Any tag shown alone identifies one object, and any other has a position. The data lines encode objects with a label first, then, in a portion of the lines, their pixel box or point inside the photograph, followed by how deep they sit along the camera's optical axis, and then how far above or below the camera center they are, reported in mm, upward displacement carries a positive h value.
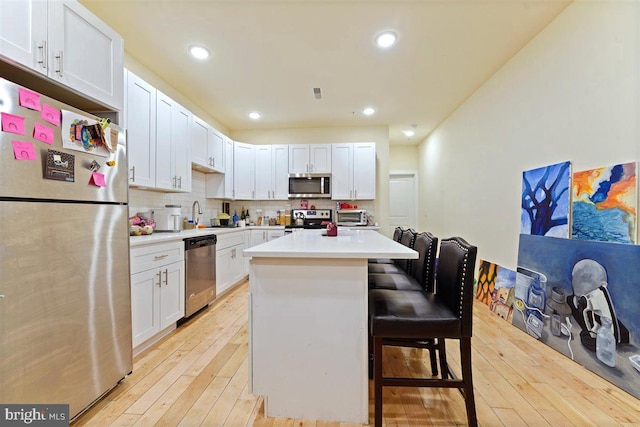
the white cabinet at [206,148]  3355 +936
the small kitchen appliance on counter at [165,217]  2811 -28
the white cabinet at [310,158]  4590 +995
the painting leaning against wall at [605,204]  1655 +71
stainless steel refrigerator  1108 -237
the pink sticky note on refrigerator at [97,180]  1436 +195
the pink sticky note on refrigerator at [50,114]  1218 +478
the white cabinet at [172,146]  2650 +750
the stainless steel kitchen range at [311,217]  4645 -47
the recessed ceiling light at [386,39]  2363 +1628
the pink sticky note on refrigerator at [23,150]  1121 +283
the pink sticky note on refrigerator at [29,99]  1134 +514
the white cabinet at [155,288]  1975 -622
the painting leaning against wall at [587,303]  1608 -648
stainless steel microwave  4582 +504
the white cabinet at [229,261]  3246 -627
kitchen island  1366 -638
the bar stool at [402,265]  2158 -477
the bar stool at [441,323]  1255 -525
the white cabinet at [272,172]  4664 +759
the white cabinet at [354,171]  4547 +760
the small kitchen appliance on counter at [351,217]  4574 -48
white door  6426 +330
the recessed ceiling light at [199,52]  2547 +1625
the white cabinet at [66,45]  1211 +903
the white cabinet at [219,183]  4211 +506
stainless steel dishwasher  2600 -617
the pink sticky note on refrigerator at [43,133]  1185 +378
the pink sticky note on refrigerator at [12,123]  1084 +387
